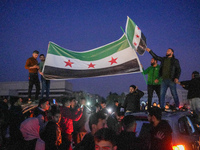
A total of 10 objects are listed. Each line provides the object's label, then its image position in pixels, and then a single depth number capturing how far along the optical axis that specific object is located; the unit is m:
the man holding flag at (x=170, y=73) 6.04
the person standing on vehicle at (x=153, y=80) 6.78
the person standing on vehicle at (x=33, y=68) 7.60
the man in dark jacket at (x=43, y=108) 5.08
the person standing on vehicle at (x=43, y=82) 7.88
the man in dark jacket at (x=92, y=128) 2.95
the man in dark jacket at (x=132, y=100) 6.57
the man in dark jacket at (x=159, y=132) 3.30
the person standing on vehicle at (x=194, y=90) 6.30
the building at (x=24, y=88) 95.75
